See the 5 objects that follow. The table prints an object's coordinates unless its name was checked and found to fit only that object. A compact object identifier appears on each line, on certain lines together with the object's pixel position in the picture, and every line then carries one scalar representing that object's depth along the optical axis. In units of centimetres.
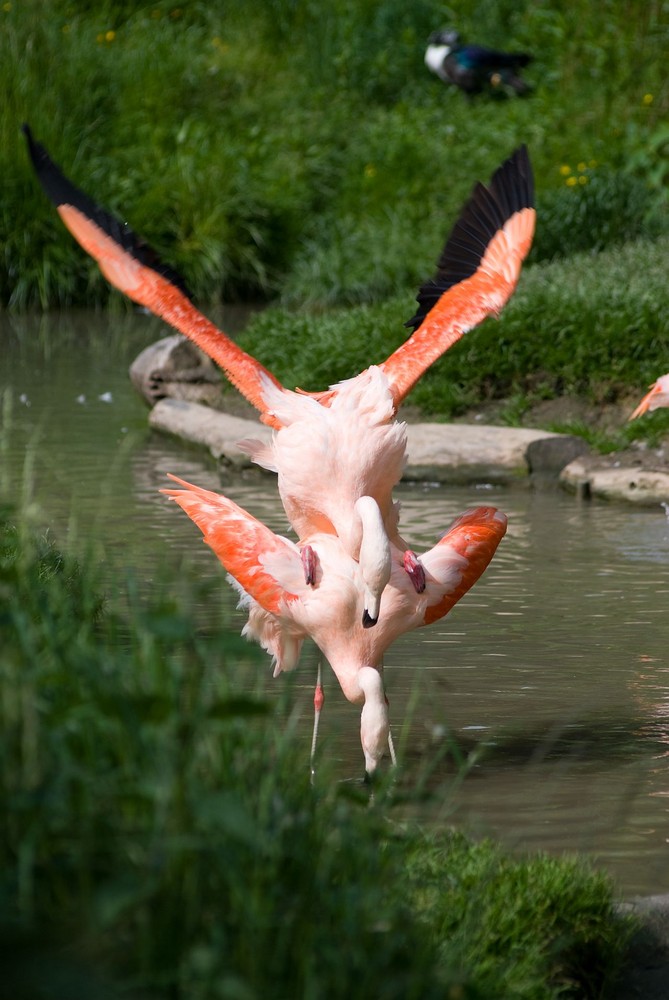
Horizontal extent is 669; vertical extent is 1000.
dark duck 3647
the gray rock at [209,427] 1752
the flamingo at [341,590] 873
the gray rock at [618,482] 1537
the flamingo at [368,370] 916
